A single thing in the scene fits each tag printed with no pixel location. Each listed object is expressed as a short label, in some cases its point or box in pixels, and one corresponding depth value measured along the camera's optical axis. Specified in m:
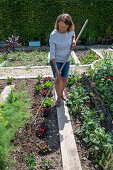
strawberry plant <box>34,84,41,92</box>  3.79
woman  2.57
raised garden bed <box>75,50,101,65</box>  5.90
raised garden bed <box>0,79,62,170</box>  2.28
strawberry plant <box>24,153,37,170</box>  2.12
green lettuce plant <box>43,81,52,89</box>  3.90
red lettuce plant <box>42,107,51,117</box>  3.09
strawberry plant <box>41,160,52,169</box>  2.16
